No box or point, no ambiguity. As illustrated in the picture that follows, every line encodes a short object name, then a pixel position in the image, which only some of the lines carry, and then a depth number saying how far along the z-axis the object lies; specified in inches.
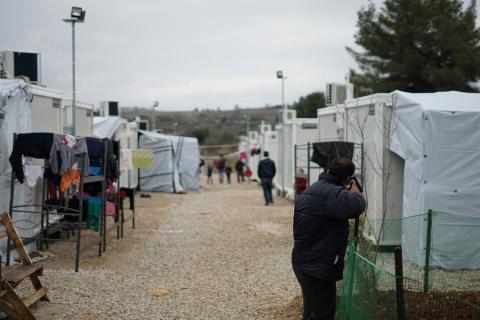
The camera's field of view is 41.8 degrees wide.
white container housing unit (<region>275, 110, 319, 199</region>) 813.9
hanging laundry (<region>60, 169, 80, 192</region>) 379.2
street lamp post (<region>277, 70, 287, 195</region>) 914.7
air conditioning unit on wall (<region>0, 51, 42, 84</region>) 435.8
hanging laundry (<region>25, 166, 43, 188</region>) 389.4
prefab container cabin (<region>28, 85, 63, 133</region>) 436.5
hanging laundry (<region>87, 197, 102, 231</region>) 423.8
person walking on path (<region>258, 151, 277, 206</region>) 781.9
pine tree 1127.6
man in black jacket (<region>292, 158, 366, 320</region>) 186.7
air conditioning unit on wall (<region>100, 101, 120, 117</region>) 887.7
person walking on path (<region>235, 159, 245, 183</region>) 1428.4
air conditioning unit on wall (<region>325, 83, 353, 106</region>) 612.1
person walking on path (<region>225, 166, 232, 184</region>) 1397.6
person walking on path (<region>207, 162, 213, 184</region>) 1368.1
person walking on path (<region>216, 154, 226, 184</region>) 1381.6
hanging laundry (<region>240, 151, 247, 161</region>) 1532.7
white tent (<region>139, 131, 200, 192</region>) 1034.7
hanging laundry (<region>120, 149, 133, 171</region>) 627.5
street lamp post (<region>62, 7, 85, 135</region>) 494.0
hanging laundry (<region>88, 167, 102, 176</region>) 462.4
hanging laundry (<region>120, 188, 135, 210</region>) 539.9
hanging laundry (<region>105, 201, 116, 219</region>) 493.7
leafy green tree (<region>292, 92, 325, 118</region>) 1722.2
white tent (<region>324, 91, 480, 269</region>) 317.1
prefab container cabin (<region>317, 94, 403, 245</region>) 406.0
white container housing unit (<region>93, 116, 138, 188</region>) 731.4
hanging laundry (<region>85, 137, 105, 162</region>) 418.0
